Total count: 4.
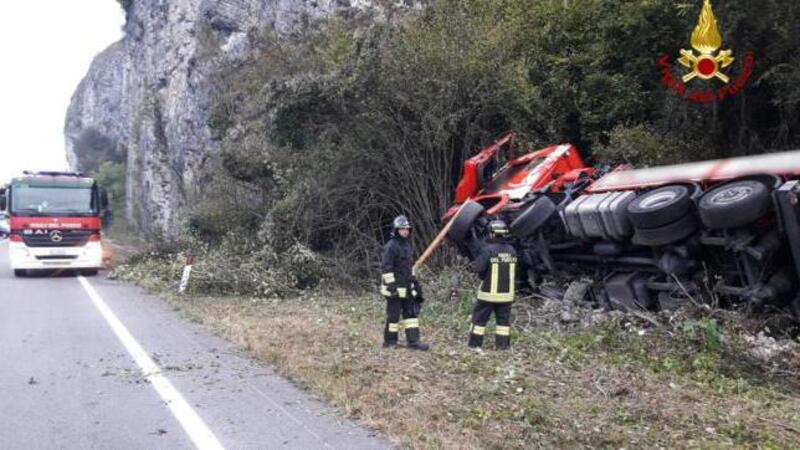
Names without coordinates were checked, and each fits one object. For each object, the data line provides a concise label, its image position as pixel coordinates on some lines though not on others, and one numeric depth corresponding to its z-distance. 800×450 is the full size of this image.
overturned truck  7.10
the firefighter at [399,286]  7.96
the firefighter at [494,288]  7.77
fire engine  18.09
